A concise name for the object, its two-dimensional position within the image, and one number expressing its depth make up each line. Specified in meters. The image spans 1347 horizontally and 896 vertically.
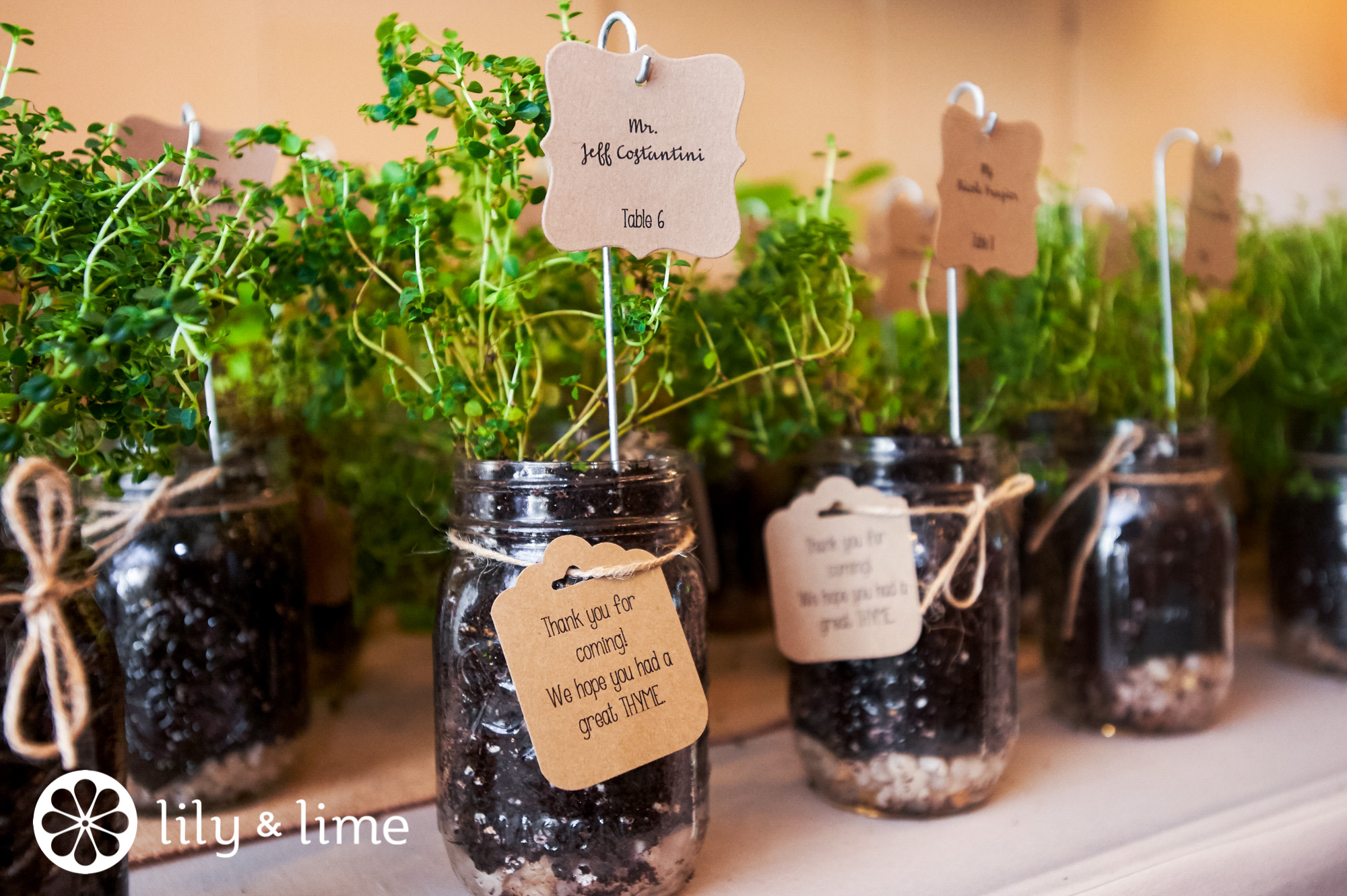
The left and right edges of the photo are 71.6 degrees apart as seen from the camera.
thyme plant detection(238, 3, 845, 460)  0.60
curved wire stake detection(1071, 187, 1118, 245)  1.06
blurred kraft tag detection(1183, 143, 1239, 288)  0.96
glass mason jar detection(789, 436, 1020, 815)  0.72
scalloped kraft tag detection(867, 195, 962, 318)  1.00
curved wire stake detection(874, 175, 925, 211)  1.07
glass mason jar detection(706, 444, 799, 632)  1.19
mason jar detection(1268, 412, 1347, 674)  1.07
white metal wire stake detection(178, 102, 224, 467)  0.70
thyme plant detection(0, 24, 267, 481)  0.47
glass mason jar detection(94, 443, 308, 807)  0.71
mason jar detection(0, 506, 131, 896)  0.48
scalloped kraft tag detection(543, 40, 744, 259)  0.57
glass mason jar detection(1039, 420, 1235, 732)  0.89
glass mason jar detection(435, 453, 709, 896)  0.57
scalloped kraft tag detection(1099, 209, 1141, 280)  1.12
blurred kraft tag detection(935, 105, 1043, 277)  0.77
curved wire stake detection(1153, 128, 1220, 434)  0.93
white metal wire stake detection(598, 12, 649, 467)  0.60
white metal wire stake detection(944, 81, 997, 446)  0.78
